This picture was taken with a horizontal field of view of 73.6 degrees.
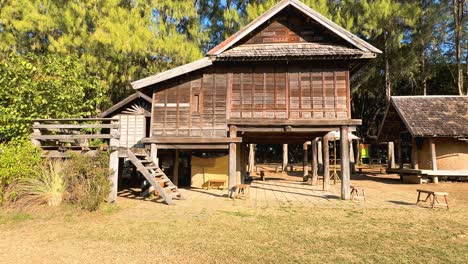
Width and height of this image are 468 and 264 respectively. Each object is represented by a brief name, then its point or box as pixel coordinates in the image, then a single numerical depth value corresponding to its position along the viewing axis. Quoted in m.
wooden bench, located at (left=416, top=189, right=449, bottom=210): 10.19
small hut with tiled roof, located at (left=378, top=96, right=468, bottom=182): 17.86
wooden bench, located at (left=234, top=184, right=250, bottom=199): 12.32
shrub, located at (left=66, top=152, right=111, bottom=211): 9.38
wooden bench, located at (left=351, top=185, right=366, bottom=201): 12.09
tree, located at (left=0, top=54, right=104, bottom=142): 11.83
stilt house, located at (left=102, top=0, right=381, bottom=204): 12.35
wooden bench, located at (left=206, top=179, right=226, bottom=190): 15.45
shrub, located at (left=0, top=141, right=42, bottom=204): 9.44
